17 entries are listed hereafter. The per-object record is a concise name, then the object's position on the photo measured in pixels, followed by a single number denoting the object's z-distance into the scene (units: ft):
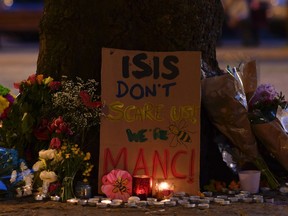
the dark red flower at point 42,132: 37.53
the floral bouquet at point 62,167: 36.00
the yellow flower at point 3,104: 38.41
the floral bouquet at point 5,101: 38.46
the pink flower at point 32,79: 38.21
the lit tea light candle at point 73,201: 35.47
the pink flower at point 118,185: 35.85
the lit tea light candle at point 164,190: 36.47
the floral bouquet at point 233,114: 38.08
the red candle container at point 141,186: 35.95
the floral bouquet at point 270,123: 38.61
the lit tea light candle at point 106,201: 35.22
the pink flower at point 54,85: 37.85
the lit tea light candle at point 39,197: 36.17
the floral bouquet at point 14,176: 36.88
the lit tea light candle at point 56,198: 35.90
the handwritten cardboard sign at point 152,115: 37.03
